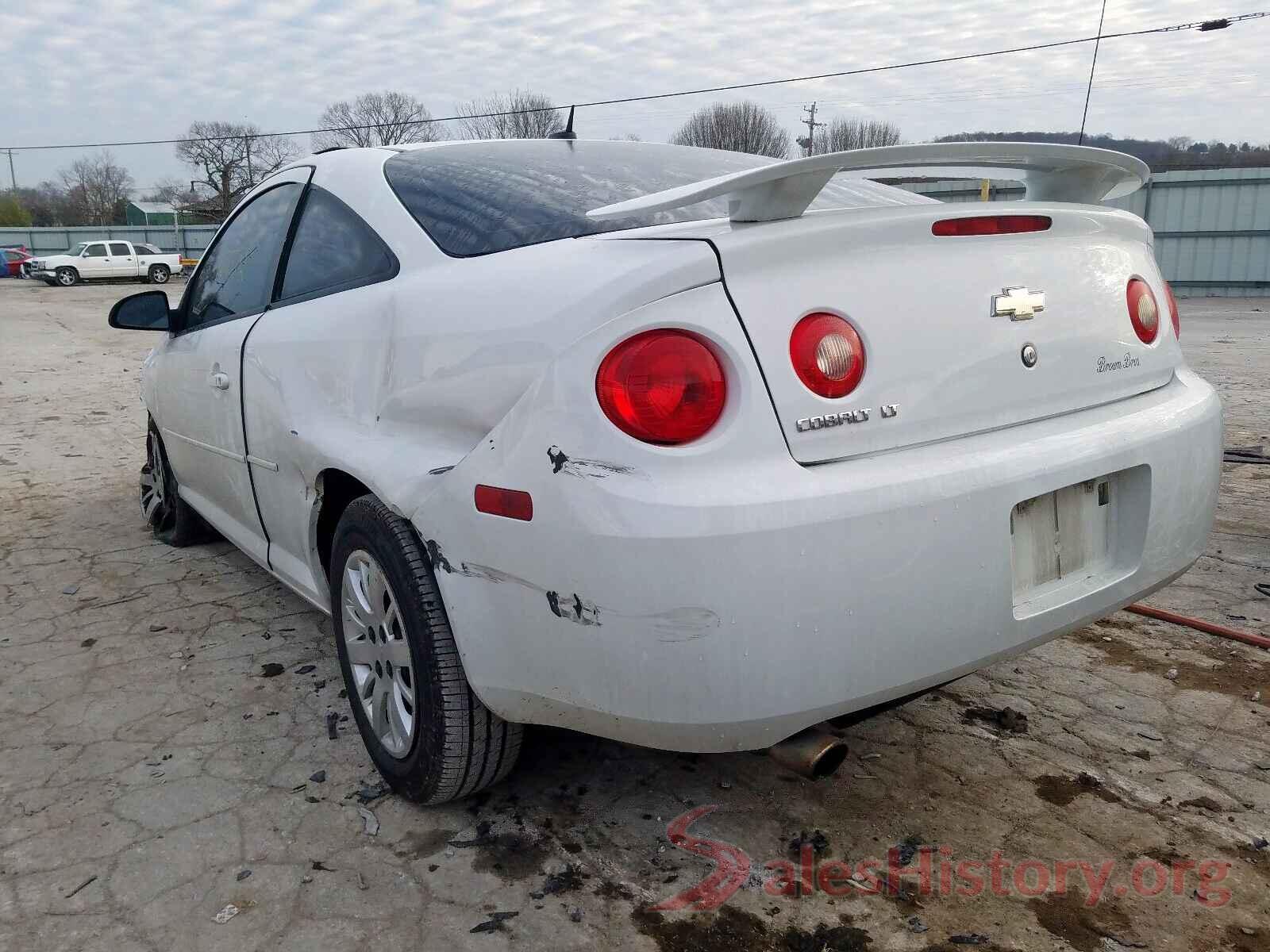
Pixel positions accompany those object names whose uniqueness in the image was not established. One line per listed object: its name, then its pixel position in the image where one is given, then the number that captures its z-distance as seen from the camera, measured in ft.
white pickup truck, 103.19
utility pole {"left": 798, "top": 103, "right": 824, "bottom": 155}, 169.37
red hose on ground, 10.01
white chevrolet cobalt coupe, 5.25
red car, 124.06
